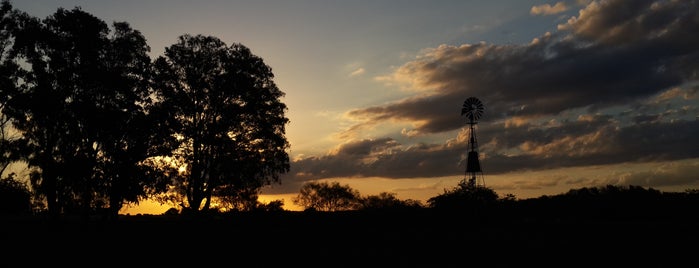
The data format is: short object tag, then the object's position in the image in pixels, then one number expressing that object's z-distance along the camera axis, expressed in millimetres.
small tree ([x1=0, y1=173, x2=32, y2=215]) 58119
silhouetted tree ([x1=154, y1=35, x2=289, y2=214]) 38594
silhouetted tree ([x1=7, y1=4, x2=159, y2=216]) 33875
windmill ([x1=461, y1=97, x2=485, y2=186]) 50969
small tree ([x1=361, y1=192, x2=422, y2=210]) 117750
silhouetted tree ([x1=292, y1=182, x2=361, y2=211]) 109250
